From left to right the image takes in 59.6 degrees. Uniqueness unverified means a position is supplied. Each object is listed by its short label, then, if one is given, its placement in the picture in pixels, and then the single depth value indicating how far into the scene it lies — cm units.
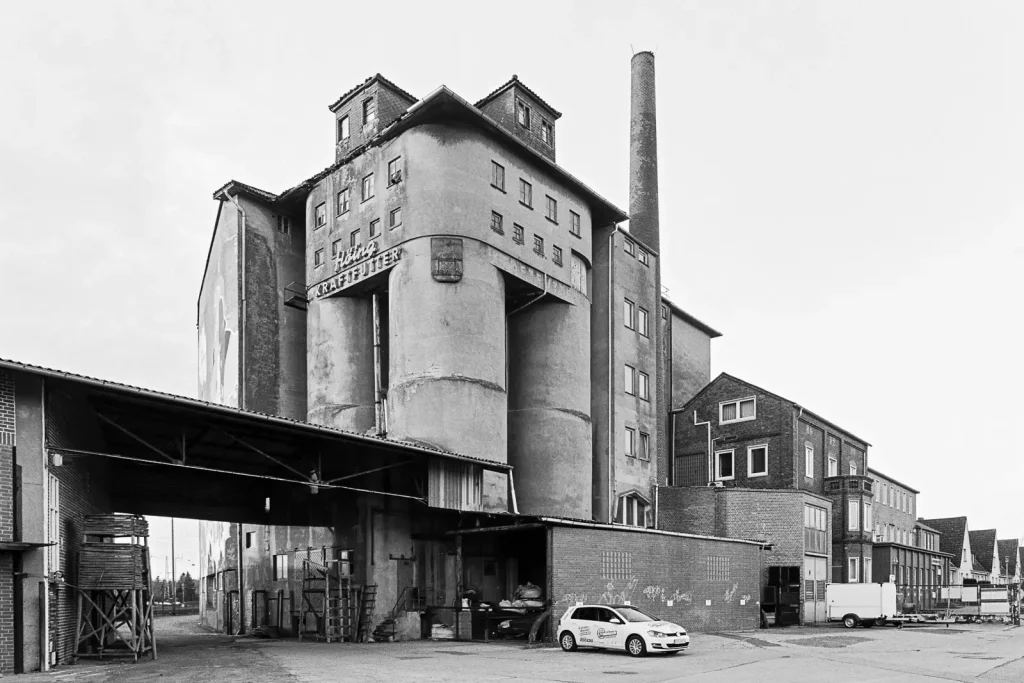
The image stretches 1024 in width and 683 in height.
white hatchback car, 2452
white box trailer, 4144
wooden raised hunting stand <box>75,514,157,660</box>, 2198
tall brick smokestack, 5506
